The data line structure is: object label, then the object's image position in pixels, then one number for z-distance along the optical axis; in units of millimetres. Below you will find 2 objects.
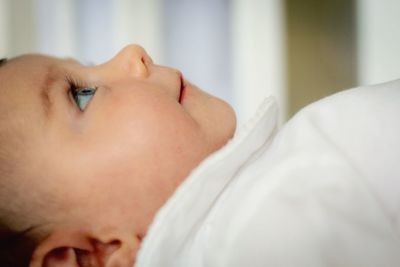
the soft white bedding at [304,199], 302
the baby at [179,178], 307
